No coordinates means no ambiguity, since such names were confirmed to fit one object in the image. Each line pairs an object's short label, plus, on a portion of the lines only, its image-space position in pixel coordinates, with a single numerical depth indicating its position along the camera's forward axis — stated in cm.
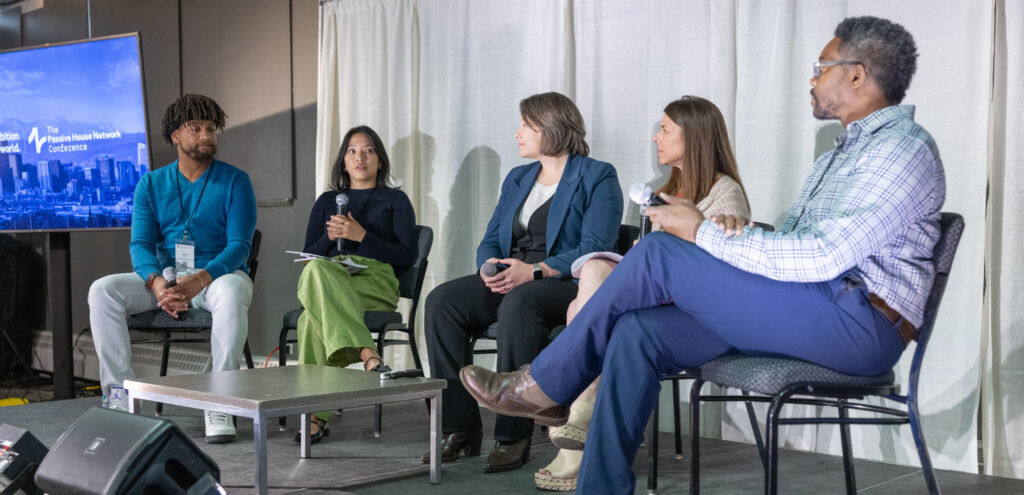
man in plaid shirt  171
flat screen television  439
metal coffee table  214
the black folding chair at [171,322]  346
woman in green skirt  314
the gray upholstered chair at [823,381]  170
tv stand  422
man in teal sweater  338
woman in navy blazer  273
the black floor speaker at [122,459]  145
